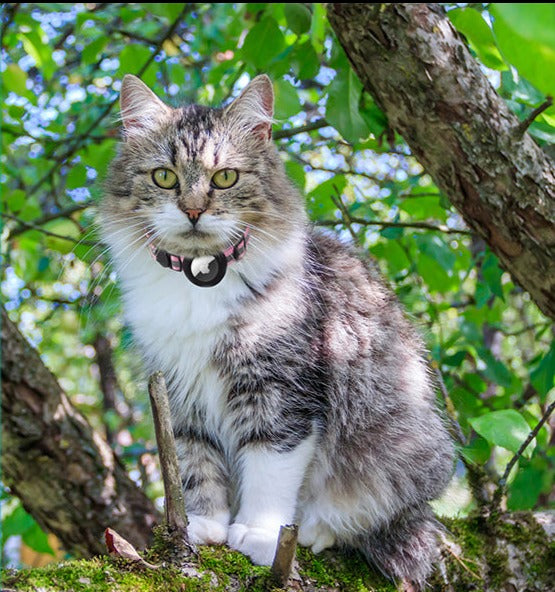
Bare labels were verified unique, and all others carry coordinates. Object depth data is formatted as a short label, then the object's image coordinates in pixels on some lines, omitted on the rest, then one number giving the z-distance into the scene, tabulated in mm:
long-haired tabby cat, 2248
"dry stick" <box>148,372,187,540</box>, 1671
